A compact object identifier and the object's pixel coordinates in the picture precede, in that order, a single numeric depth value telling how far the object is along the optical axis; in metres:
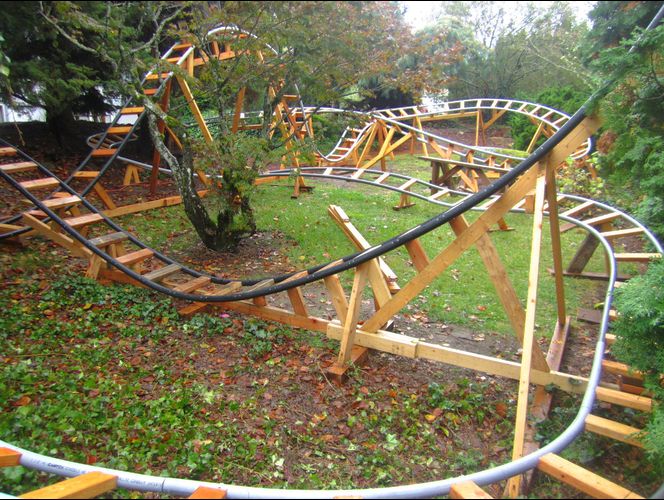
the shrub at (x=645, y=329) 2.73
